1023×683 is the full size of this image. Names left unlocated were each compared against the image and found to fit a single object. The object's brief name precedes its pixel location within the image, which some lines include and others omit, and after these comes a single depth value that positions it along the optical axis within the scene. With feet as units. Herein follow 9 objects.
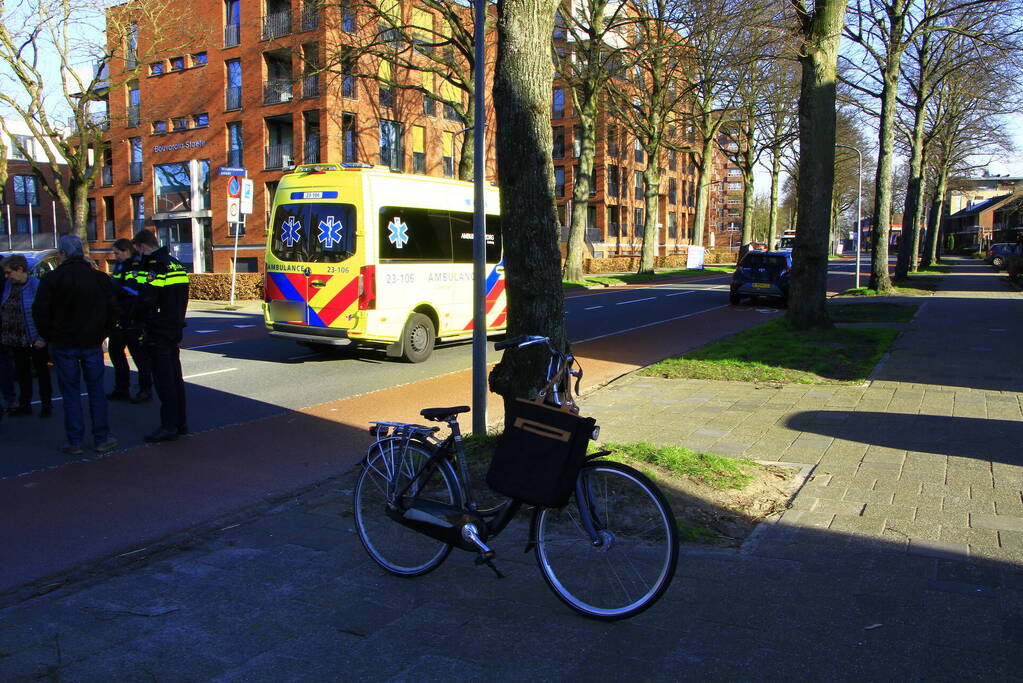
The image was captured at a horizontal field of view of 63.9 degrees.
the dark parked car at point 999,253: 168.80
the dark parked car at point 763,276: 77.00
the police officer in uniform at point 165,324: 23.48
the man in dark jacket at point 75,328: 21.94
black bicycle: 11.25
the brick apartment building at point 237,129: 122.31
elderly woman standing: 26.45
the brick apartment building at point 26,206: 213.05
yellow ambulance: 37.17
